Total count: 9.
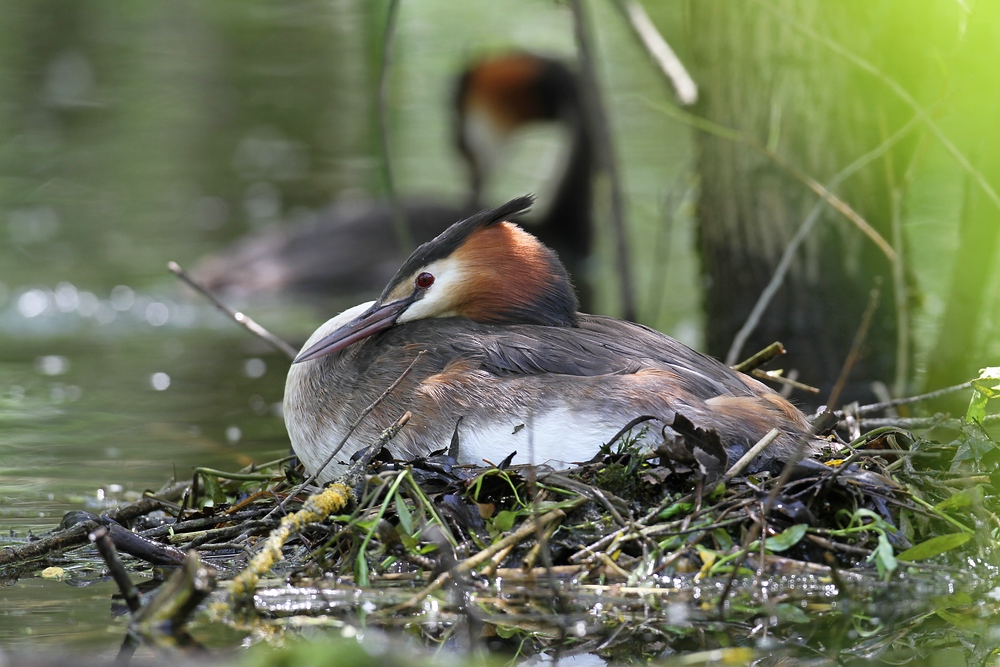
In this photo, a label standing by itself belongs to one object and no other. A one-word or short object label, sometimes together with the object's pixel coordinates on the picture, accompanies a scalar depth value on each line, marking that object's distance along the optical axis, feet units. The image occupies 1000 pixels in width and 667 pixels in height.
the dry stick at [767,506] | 21.25
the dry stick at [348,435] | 25.16
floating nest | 21.15
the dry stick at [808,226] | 34.83
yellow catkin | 21.88
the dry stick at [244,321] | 33.04
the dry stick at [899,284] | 36.01
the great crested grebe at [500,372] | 25.38
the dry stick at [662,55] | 41.37
